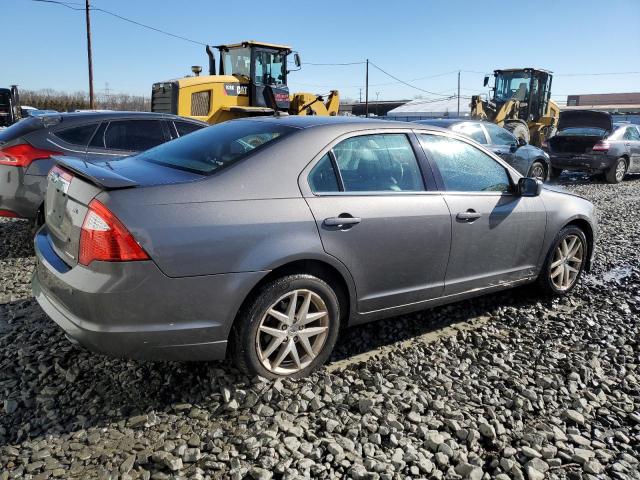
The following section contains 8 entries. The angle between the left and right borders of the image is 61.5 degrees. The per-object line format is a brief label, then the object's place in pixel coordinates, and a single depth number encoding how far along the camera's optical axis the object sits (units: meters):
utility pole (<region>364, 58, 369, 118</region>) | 53.29
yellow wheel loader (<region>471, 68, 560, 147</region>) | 18.85
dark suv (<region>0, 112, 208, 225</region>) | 5.43
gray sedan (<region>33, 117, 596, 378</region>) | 2.62
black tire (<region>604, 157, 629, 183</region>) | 13.85
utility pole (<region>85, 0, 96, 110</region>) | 27.34
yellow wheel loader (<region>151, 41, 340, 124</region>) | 13.56
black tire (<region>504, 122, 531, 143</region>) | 16.95
